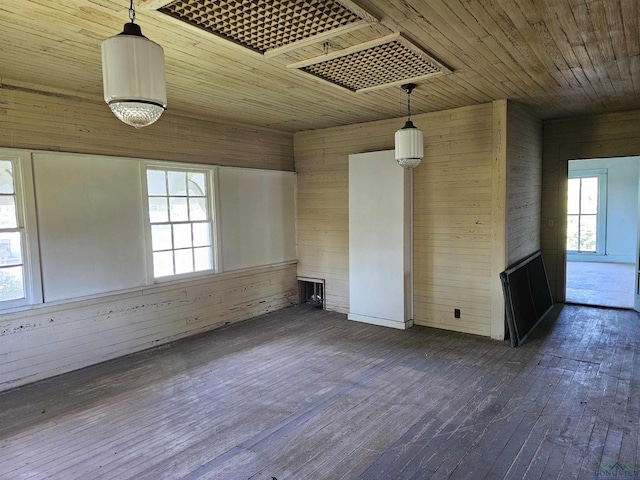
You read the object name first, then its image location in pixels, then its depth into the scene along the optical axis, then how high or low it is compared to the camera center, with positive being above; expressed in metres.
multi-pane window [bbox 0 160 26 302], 3.71 -0.22
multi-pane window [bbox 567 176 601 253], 10.75 -0.38
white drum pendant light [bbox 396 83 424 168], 4.06 +0.59
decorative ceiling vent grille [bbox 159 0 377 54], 2.25 +1.11
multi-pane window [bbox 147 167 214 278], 4.86 -0.13
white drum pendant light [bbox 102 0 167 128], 1.66 +0.57
